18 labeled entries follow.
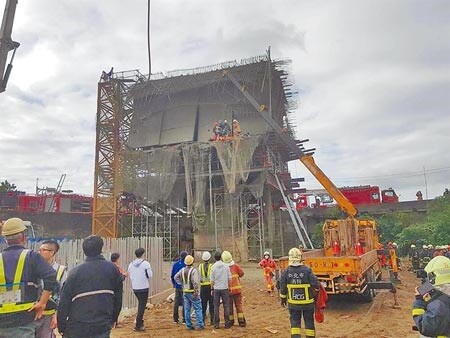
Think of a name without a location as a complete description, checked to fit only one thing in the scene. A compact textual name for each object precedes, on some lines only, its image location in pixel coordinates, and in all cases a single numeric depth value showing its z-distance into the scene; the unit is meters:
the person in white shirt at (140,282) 8.28
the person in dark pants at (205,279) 8.62
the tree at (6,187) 39.96
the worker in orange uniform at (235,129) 28.17
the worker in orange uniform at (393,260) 14.90
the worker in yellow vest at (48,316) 4.64
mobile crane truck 10.09
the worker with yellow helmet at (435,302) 2.79
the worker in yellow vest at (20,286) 3.72
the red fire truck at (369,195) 40.16
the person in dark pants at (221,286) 8.27
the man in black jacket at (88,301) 3.74
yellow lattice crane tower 28.41
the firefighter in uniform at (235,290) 8.49
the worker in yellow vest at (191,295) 8.30
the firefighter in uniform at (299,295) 5.92
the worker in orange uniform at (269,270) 13.81
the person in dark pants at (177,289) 8.95
